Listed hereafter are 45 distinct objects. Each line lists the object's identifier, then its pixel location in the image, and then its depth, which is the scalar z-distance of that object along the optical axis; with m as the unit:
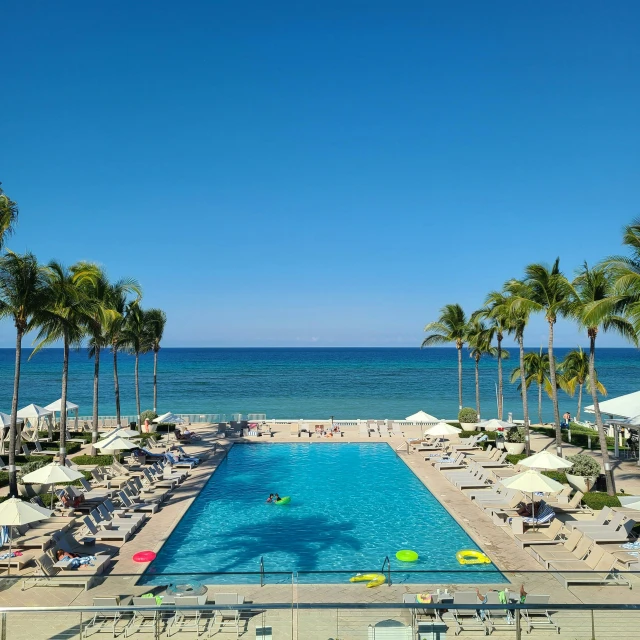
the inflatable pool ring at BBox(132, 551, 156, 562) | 13.97
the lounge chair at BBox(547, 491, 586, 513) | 17.91
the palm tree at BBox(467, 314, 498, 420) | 37.88
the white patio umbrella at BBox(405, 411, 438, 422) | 32.56
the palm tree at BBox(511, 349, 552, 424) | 38.12
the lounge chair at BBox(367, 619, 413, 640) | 6.70
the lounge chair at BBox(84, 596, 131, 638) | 7.20
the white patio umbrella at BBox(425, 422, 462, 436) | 28.75
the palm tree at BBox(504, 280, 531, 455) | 27.06
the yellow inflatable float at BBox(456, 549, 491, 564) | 13.95
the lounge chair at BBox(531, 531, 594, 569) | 13.58
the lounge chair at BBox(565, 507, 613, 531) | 15.05
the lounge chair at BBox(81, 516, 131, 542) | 15.36
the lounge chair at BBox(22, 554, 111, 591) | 11.71
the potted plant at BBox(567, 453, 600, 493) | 19.98
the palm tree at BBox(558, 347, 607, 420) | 38.34
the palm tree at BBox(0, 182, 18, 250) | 17.70
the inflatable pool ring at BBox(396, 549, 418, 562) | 14.57
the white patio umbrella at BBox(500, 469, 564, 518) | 15.95
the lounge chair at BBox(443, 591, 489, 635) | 9.84
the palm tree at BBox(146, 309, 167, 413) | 41.12
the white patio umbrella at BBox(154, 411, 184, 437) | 32.32
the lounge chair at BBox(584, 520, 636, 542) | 14.25
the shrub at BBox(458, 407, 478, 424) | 35.66
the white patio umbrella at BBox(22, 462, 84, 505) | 16.89
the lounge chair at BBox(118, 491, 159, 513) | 18.14
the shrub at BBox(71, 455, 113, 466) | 25.27
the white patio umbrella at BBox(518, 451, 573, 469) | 18.84
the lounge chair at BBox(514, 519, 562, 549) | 14.71
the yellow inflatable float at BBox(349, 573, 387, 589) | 10.63
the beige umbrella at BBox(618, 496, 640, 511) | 13.73
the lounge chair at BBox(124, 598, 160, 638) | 7.83
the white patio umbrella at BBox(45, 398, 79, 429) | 31.75
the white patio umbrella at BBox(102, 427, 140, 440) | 25.48
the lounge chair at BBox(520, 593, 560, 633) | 8.45
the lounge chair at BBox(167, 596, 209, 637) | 8.77
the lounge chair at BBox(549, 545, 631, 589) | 12.66
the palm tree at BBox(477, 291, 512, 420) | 29.75
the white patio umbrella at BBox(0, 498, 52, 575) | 13.04
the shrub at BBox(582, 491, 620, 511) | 17.78
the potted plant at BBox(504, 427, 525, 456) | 27.64
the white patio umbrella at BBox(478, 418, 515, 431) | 29.82
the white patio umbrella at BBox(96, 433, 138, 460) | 23.09
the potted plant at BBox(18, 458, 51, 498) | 19.05
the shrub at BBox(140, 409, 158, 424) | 35.95
